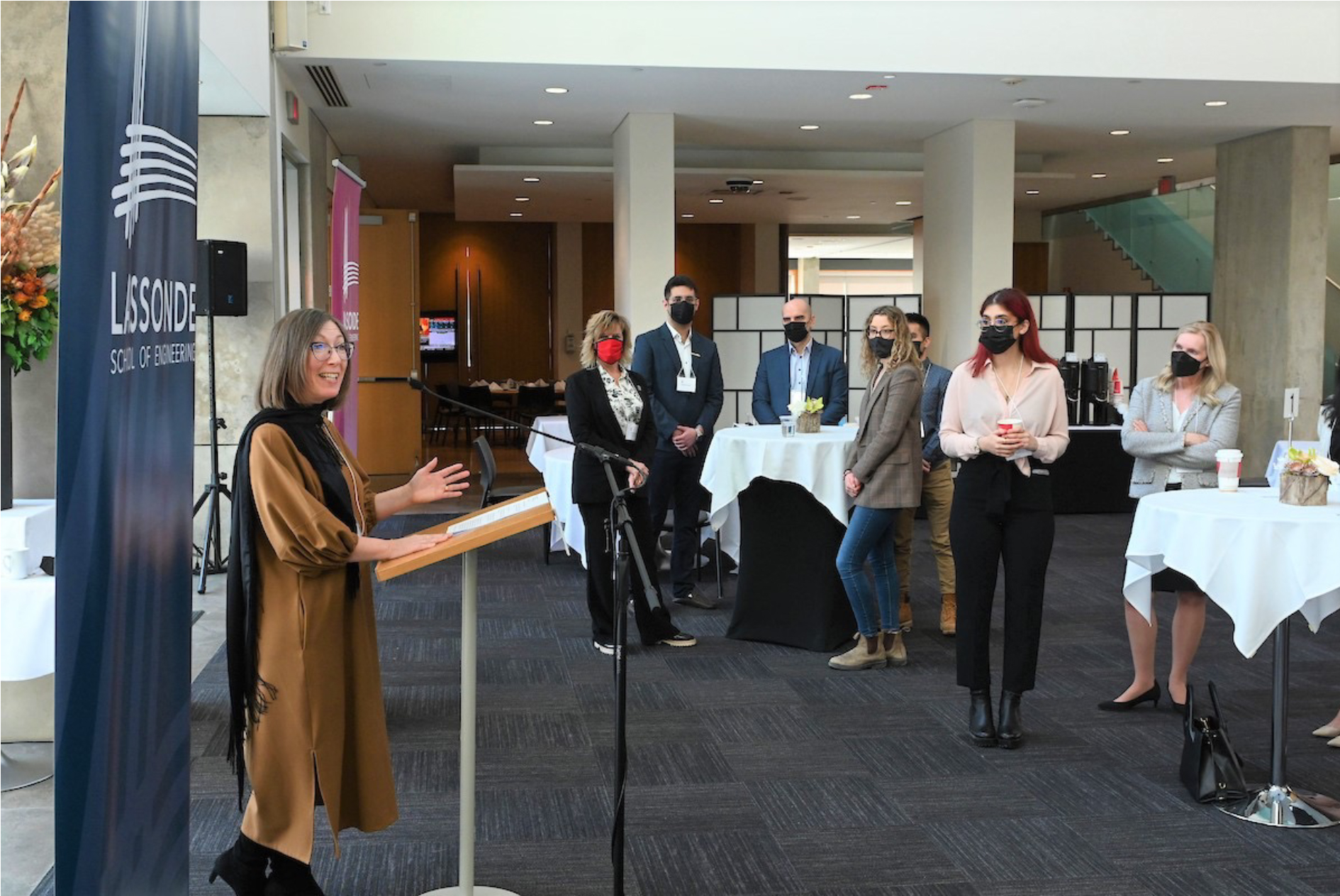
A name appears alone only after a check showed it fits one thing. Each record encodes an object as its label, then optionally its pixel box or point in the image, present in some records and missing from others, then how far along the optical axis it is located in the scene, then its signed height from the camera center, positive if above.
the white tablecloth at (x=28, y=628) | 3.91 -0.80
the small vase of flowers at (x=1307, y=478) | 3.97 -0.33
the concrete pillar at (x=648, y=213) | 10.90 +1.33
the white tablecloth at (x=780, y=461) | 5.75 -0.42
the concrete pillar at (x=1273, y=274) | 11.88 +0.93
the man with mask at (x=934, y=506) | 6.29 -0.69
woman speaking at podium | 2.83 -0.53
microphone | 2.83 -0.18
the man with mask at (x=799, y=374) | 7.09 -0.02
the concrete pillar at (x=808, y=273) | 24.75 +1.90
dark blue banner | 2.02 -0.12
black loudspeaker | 7.03 +0.50
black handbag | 3.97 -1.23
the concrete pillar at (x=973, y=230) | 11.23 +1.26
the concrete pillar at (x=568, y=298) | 19.61 +1.11
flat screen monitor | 19.70 +0.53
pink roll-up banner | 9.22 +0.77
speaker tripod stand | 7.24 -0.80
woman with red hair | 4.40 -0.38
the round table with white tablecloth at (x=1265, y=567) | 3.71 -0.58
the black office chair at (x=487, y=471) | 7.46 -0.60
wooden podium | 2.71 -0.41
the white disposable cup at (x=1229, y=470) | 4.40 -0.34
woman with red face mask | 5.76 -0.28
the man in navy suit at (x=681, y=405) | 6.85 -0.19
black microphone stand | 2.63 -0.55
